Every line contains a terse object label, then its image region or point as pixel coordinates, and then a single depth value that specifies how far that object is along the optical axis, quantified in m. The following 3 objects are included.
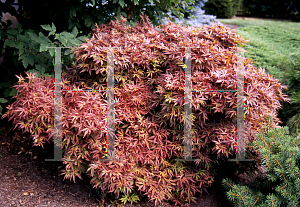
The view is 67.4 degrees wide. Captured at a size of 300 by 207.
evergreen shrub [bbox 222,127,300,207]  1.78
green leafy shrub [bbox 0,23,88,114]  2.31
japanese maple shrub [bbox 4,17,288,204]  1.95
